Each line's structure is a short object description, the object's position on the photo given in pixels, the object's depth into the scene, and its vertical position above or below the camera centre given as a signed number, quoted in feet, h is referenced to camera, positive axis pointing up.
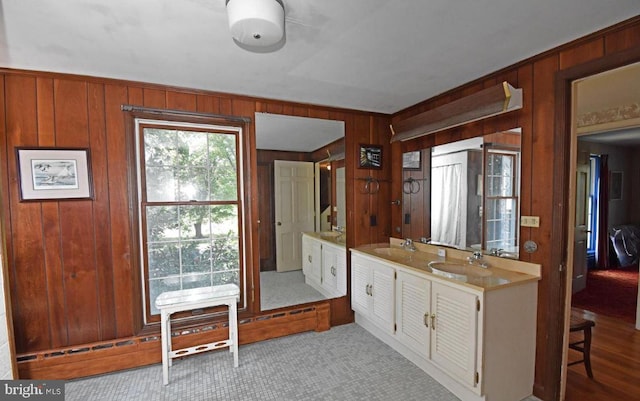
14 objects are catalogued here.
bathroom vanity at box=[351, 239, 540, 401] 5.82 -3.07
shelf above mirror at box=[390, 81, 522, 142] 6.50 +2.14
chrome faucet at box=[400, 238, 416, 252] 9.80 -1.95
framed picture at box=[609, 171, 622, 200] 16.98 +0.17
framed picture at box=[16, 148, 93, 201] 6.84 +0.55
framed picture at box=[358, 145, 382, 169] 10.44 +1.32
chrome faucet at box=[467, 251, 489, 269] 7.43 -1.90
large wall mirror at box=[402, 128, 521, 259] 7.07 -0.13
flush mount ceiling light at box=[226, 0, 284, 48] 4.03 +2.57
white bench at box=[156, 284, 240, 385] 7.32 -3.09
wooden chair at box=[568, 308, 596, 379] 6.79 -3.78
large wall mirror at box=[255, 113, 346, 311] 9.24 -0.15
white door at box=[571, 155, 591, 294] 12.83 -1.87
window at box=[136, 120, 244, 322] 8.09 -0.39
